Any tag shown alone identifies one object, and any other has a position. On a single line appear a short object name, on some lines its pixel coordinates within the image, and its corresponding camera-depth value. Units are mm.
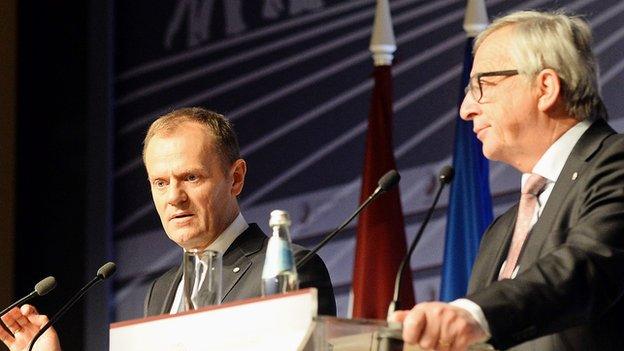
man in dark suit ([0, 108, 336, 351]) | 7906
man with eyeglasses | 5035
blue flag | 10672
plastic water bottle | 5699
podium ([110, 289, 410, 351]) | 4668
